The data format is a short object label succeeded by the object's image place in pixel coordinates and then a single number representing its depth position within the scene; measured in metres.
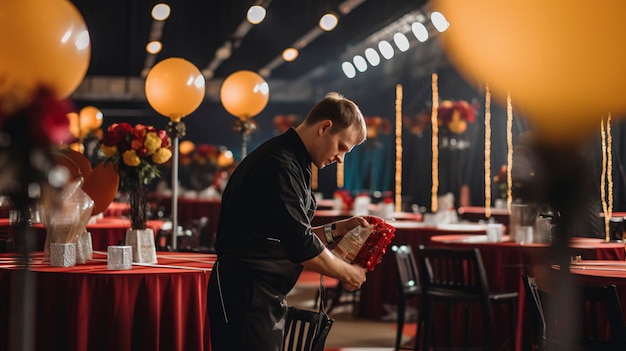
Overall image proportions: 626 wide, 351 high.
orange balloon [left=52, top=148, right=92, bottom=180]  4.54
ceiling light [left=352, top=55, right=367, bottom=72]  16.66
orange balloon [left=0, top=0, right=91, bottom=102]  2.13
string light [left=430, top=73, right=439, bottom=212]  13.09
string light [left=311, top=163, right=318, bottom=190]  21.25
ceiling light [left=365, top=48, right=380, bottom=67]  15.43
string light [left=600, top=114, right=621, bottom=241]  6.53
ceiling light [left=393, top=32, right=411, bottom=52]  13.26
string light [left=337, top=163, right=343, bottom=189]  20.66
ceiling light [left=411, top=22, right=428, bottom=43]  11.91
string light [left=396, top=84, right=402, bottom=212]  13.77
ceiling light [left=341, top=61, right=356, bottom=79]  18.27
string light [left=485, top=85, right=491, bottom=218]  11.62
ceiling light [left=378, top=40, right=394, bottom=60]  14.38
